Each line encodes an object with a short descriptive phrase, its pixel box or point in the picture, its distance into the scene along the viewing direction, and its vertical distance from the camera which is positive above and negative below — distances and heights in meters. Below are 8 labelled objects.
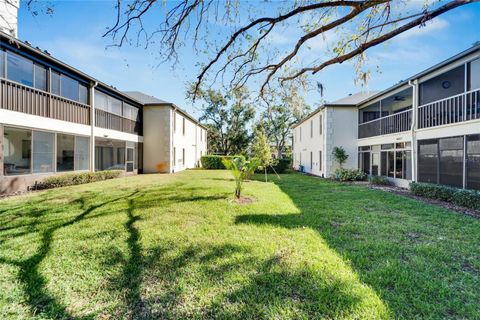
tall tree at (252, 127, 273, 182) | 18.55 +0.67
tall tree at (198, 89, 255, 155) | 38.72 +6.29
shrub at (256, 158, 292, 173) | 24.55 -0.63
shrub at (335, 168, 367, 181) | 16.30 -0.99
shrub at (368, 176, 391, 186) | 14.37 -1.22
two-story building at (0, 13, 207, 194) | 9.67 +1.96
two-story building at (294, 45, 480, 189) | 9.38 +1.47
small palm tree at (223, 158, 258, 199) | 9.20 -0.40
